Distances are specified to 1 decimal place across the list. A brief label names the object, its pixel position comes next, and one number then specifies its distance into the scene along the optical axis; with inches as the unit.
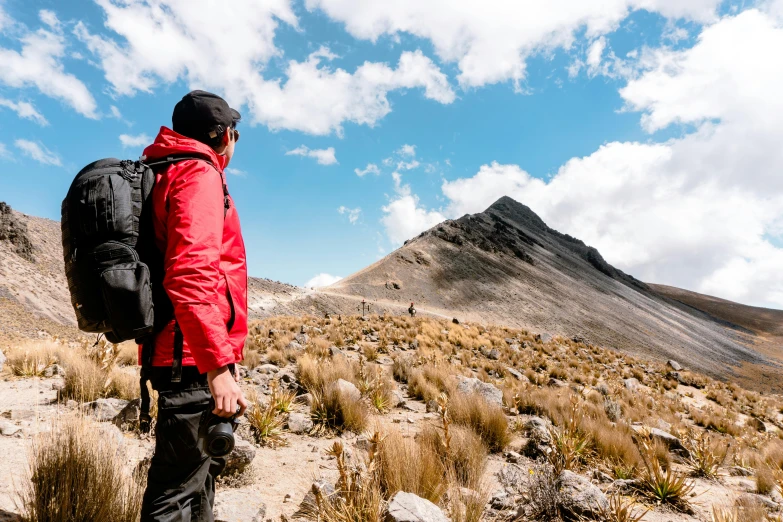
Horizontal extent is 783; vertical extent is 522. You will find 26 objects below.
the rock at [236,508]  102.2
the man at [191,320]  64.4
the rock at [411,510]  96.4
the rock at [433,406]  256.9
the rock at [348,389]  221.1
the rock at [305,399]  238.9
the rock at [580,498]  122.3
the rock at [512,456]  185.3
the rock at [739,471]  207.0
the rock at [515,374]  451.5
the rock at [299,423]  199.3
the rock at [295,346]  415.3
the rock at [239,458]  136.4
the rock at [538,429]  198.4
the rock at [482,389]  273.6
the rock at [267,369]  316.1
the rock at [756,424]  441.7
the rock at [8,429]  147.1
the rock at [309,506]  115.8
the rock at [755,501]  139.6
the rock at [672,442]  221.1
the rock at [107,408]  164.7
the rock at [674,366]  851.5
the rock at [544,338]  840.3
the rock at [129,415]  164.4
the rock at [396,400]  264.3
